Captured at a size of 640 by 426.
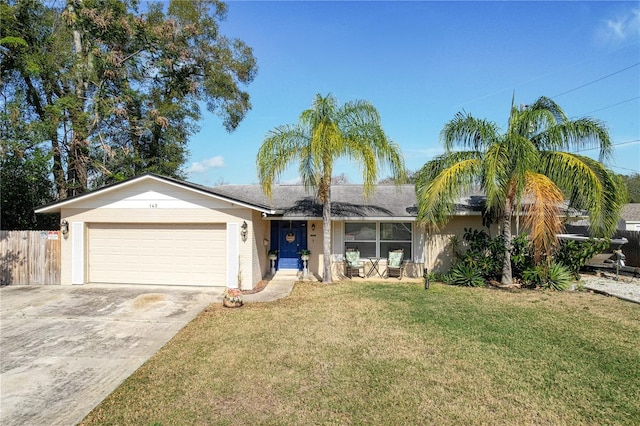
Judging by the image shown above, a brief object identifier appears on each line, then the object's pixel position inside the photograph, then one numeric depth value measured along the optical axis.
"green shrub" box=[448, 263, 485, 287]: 10.62
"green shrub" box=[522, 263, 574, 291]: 10.08
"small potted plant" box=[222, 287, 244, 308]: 8.17
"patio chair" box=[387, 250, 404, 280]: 11.75
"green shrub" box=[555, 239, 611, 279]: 10.73
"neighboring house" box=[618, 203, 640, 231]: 30.66
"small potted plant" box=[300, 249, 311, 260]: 12.05
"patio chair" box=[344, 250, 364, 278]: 11.86
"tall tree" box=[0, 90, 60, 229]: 12.36
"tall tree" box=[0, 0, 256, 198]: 14.98
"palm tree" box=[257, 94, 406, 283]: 9.84
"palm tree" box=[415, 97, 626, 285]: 9.10
